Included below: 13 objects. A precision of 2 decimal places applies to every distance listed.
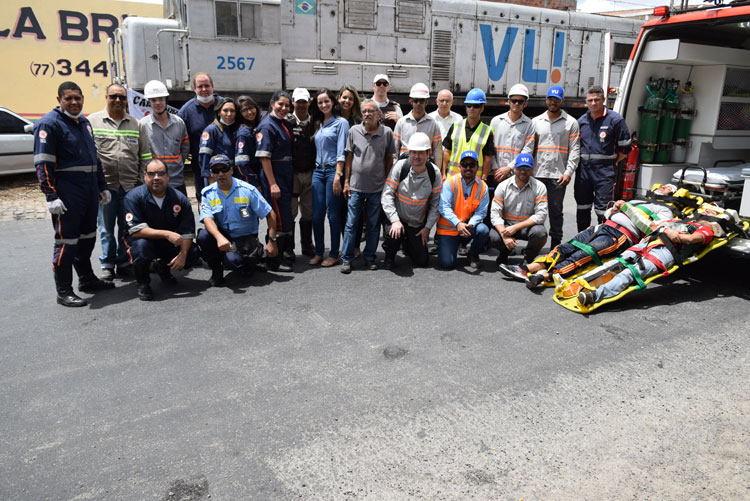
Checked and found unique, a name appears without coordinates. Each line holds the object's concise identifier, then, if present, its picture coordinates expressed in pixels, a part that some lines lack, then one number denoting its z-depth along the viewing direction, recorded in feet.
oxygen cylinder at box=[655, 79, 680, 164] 21.51
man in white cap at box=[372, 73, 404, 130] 21.54
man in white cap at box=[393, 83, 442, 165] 20.52
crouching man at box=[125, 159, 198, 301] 16.38
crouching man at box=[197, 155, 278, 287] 17.30
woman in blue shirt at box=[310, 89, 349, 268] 19.07
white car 34.32
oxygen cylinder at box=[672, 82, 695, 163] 21.89
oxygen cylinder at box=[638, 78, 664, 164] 21.26
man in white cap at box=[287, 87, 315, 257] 19.45
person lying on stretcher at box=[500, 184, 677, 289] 16.89
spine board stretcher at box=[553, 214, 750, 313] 15.44
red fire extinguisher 21.47
